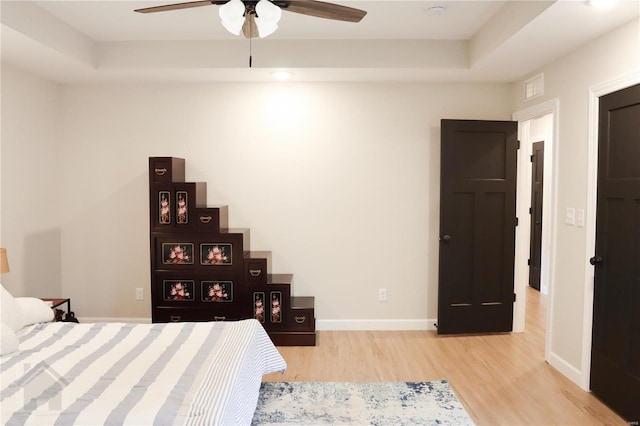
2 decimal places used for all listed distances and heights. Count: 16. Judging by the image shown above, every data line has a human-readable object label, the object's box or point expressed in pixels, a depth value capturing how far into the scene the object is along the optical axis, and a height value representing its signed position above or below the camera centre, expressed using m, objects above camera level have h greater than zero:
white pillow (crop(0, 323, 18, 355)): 2.20 -0.75
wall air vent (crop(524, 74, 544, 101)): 3.70 +0.94
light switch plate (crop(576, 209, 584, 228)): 3.13 -0.16
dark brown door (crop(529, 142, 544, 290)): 5.95 -0.24
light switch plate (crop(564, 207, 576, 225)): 3.23 -0.15
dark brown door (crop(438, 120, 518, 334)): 4.13 -0.28
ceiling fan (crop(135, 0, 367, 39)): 1.93 +0.85
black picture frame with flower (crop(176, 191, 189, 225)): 3.95 -0.12
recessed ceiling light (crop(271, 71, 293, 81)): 3.91 +1.08
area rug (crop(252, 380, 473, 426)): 2.70 -1.37
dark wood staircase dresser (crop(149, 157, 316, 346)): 3.97 -0.78
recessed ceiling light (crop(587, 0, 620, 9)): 2.34 +1.03
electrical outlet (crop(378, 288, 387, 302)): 4.43 -0.99
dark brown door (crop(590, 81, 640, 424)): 2.63 -0.40
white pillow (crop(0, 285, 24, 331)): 2.44 -0.68
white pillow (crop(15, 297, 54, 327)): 2.77 -0.77
